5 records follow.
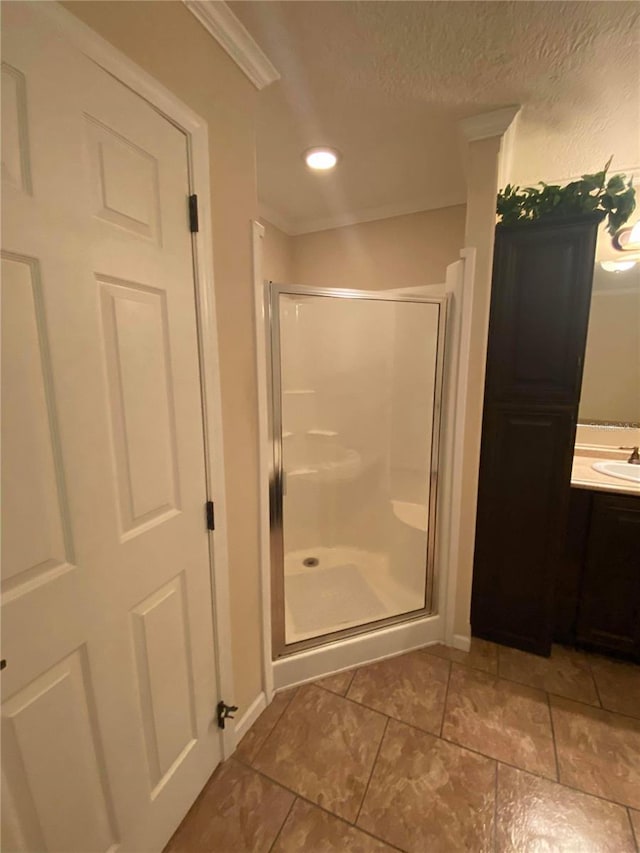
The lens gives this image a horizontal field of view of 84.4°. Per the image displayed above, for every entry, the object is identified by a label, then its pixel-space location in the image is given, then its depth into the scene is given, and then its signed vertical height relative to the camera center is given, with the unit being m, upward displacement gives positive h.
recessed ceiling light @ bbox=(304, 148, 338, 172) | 1.67 +1.06
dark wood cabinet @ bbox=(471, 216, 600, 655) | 1.54 -0.18
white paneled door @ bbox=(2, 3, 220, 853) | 0.65 -0.17
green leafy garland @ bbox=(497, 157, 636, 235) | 1.46 +0.75
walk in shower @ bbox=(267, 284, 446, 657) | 1.78 -0.50
